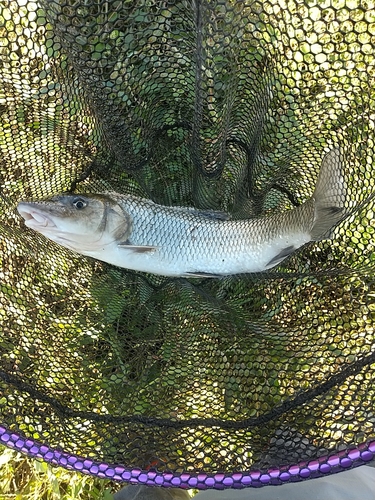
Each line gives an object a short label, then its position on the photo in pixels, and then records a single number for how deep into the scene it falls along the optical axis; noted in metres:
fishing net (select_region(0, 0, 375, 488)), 0.32
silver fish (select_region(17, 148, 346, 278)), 0.43
